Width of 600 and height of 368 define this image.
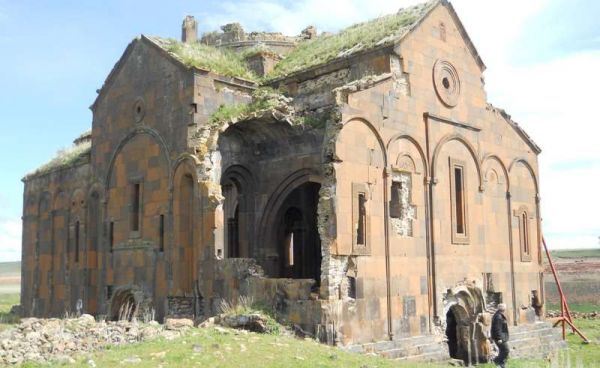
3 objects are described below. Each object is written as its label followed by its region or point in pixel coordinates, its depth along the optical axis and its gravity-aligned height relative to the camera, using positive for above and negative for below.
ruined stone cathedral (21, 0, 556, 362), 15.18 +1.72
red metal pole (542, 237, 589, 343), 21.43 -2.02
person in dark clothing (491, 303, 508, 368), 13.59 -1.62
